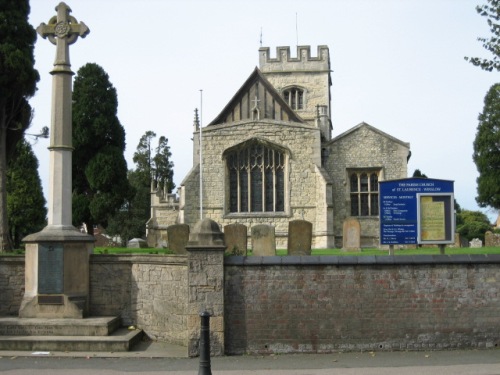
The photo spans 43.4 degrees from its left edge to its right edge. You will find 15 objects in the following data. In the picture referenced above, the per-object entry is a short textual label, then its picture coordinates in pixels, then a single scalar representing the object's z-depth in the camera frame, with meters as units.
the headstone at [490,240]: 31.64
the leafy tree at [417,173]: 47.28
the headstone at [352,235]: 25.27
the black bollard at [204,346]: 7.31
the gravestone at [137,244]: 28.17
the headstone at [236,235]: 18.83
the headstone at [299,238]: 18.22
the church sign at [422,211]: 12.60
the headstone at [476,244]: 32.54
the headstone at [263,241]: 19.25
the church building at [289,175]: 31.94
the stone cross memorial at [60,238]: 11.40
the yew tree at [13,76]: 19.27
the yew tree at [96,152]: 32.88
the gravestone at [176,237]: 18.38
